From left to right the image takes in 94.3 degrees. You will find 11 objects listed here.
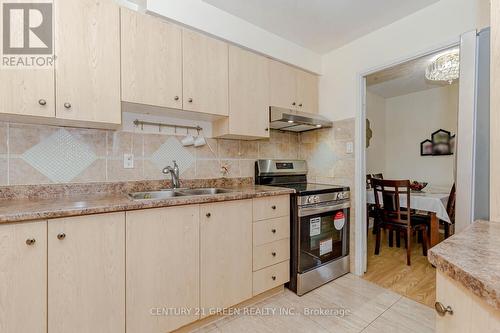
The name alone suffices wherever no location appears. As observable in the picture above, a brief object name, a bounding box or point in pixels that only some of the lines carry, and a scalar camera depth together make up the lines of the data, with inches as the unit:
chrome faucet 76.1
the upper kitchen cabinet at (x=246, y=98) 78.2
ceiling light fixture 88.8
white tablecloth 101.8
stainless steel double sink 70.9
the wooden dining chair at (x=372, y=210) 119.7
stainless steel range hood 86.0
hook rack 72.6
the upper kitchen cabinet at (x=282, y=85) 88.6
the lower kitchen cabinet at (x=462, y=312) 19.8
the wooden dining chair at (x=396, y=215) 102.9
